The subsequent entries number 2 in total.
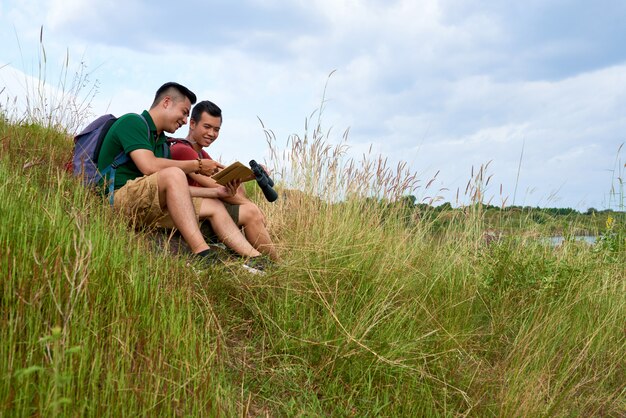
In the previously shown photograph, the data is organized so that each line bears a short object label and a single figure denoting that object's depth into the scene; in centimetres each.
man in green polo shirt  402
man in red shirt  457
